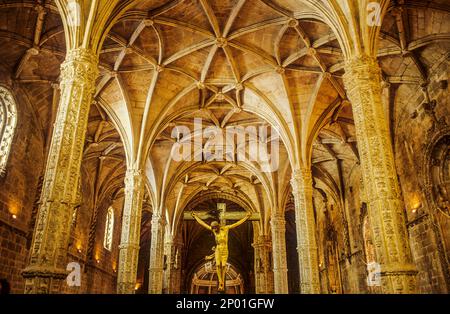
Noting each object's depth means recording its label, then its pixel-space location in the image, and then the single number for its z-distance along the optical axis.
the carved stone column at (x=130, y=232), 14.45
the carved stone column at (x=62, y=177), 6.66
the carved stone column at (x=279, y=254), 20.45
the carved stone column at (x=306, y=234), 14.70
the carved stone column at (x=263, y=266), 27.62
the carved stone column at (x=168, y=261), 26.20
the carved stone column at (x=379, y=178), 7.21
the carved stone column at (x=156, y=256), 21.34
